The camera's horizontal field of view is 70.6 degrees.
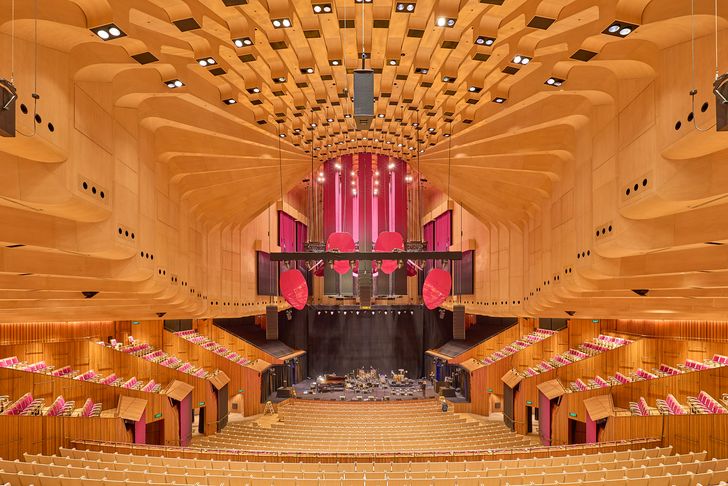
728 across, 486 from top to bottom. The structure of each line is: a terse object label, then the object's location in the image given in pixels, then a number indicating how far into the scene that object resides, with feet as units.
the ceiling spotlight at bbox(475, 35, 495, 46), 18.60
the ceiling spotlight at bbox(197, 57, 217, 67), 19.98
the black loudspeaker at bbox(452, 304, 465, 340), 44.04
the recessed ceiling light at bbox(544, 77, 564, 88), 20.89
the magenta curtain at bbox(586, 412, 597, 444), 39.02
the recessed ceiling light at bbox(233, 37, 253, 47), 18.76
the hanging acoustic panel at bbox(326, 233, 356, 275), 47.60
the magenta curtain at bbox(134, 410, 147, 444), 39.24
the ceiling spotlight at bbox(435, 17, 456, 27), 17.13
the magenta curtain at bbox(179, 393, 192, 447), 46.11
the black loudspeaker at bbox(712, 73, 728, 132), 10.19
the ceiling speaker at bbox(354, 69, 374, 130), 16.46
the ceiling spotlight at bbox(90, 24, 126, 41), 14.77
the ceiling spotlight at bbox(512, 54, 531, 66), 19.84
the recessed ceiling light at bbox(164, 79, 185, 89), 21.04
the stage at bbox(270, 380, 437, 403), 63.41
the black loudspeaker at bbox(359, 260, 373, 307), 43.37
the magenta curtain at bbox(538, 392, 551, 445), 46.24
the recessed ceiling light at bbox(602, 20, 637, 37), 15.15
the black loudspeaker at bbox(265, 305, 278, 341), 42.37
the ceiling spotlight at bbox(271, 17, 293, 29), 17.31
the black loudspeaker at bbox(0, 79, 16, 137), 10.48
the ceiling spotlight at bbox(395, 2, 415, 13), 16.00
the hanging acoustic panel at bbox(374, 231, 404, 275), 50.67
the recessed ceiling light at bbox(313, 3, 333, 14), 16.58
